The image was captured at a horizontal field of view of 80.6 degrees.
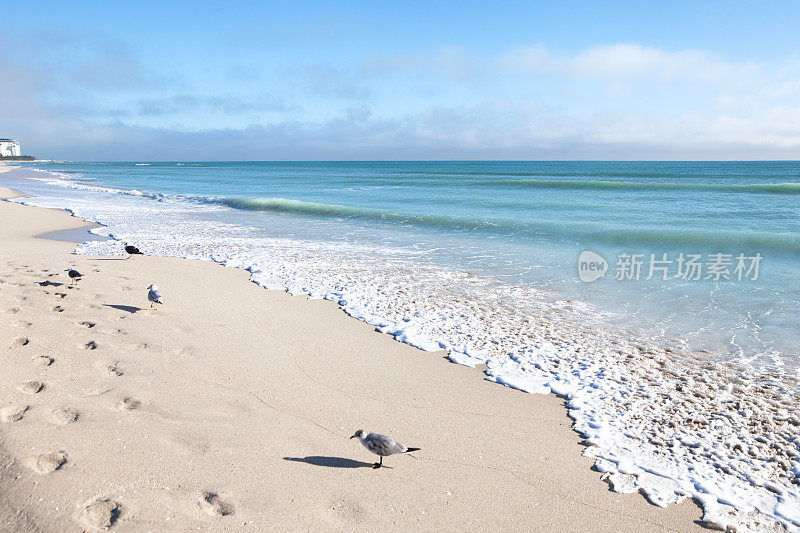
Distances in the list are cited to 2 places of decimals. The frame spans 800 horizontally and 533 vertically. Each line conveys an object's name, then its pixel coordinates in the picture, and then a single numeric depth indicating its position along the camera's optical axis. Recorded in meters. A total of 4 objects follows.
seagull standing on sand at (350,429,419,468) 3.42
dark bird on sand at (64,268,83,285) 7.89
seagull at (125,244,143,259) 10.12
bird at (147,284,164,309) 6.67
